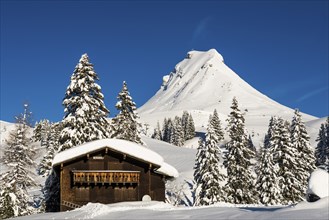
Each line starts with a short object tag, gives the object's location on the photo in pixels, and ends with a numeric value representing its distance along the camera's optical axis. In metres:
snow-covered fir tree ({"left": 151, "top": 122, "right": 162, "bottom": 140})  157.02
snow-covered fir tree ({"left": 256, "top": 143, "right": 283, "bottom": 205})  42.28
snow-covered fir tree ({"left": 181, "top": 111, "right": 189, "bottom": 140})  159.50
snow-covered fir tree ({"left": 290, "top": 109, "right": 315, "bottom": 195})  50.56
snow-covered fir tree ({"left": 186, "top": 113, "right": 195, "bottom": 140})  160.25
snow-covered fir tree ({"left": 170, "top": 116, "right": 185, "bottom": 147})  137.50
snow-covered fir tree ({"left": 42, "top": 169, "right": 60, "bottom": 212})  34.59
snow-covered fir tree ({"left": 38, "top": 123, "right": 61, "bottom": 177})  49.53
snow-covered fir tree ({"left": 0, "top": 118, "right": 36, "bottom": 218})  37.34
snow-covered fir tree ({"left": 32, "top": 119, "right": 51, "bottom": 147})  108.38
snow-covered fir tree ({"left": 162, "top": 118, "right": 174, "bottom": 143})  143.68
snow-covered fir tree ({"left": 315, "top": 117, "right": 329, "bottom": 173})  79.51
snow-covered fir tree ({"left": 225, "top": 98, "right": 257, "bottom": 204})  42.12
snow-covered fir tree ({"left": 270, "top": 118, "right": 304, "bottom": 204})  43.47
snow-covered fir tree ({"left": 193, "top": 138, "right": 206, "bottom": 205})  43.71
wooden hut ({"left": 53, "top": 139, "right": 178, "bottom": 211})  29.33
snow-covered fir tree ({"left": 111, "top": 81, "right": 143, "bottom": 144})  44.84
